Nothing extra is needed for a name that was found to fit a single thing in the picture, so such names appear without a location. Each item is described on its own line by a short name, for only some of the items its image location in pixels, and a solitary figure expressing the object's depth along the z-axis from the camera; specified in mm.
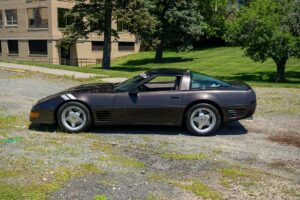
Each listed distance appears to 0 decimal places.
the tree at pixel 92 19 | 29109
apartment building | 40844
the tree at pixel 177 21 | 36969
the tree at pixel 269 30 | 21078
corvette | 7379
